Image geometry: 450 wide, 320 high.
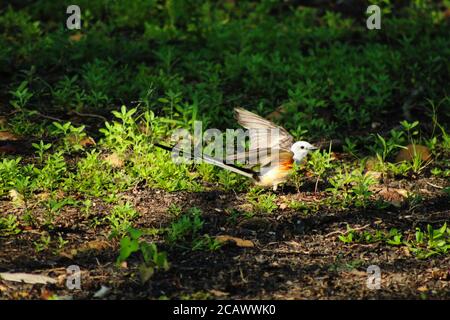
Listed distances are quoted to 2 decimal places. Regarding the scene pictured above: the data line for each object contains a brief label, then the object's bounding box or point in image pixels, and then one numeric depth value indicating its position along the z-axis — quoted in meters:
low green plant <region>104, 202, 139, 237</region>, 4.88
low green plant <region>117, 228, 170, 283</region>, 4.27
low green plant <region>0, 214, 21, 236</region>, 4.84
